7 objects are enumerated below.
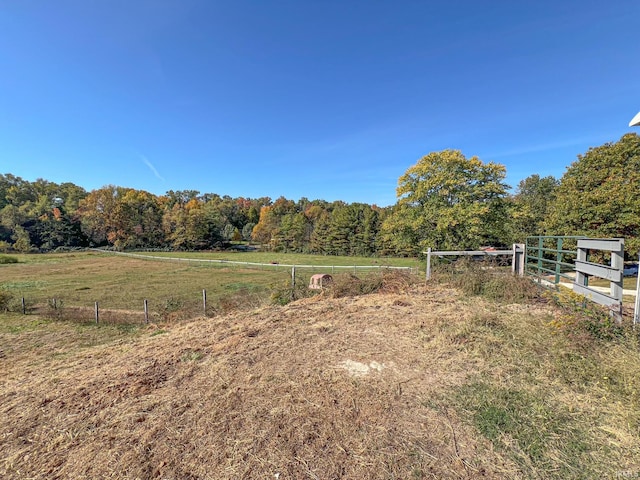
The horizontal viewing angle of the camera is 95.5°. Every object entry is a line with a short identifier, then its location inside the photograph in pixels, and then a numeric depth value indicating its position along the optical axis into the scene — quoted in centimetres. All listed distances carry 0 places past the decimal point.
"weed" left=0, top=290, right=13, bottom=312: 1330
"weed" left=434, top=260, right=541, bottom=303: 591
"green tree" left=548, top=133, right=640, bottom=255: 1457
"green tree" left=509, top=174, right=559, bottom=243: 1681
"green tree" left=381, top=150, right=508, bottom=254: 1633
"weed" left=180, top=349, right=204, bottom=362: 419
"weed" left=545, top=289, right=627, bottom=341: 364
